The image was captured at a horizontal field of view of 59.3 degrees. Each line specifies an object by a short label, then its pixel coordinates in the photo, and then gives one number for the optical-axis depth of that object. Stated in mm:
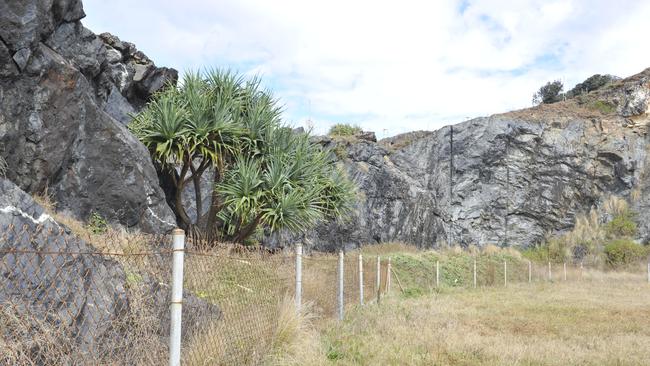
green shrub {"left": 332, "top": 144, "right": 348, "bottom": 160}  31766
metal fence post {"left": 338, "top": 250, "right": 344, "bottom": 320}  9797
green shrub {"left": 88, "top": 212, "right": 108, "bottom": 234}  10383
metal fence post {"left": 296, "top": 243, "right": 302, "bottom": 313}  7734
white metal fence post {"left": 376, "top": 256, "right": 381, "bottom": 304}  13834
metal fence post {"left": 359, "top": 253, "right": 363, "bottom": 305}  11746
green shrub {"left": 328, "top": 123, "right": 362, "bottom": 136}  36028
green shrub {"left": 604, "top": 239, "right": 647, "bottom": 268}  34312
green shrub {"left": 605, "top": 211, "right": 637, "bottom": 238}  36656
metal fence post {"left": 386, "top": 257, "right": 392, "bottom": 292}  16694
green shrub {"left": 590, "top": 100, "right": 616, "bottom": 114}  41281
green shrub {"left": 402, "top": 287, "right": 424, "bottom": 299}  17622
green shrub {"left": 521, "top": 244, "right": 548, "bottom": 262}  35938
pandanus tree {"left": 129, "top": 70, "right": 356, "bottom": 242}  14492
